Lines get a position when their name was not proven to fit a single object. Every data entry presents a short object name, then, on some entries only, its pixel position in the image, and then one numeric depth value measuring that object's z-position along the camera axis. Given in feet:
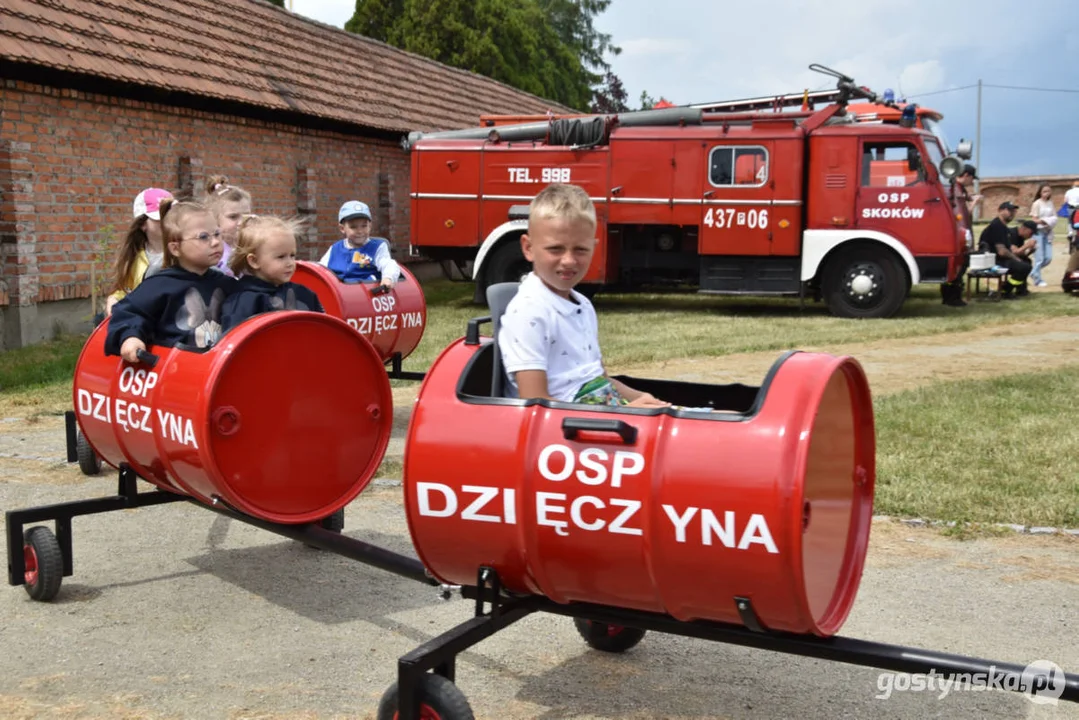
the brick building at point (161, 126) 40.14
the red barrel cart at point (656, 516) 8.80
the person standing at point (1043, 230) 67.38
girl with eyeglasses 14.30
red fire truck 50.62
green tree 129.29
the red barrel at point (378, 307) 23.65
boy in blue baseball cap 25.17
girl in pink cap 18.93
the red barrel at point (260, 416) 13.20
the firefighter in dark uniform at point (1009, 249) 59.47
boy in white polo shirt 10.85
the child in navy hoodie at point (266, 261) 15.57
